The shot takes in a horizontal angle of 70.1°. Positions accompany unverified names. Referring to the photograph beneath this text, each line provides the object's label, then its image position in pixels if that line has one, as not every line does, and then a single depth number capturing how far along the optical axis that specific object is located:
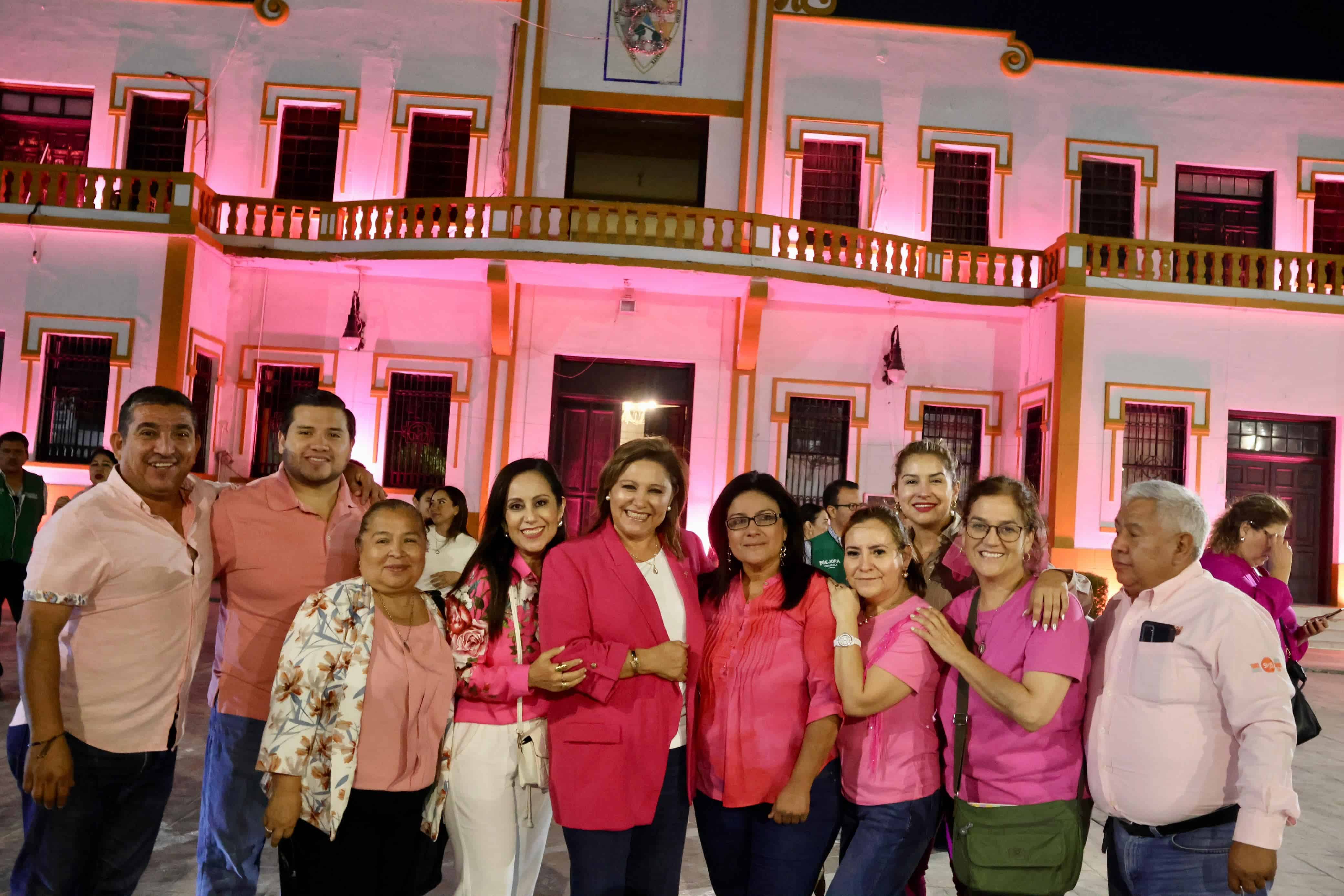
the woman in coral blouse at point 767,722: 2.81
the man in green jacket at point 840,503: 6.42
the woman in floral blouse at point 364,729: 2.74
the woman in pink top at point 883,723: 2.80
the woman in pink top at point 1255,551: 4.53
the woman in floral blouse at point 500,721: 2.89
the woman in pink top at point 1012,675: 2.67
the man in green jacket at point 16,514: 7.38
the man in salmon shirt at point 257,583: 3.22
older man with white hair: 2.48
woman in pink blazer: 2.75
